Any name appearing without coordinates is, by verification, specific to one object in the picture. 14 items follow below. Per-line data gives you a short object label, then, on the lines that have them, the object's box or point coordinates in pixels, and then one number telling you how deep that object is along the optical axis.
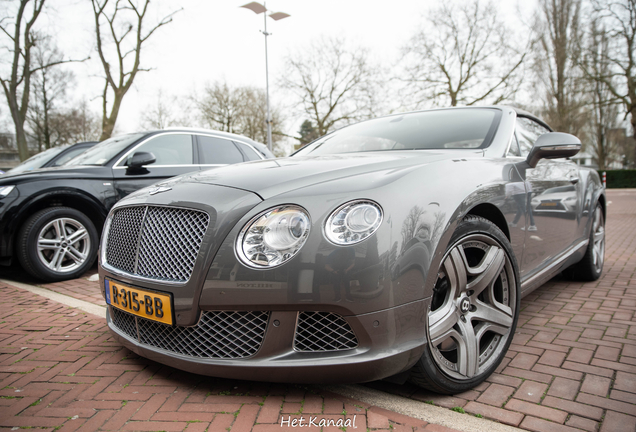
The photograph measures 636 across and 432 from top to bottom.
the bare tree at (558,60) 25.69
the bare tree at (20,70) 16.55
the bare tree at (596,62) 22.05
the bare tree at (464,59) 24.73
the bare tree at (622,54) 21.17
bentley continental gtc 1.59
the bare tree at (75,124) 33.53
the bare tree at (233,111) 30.27
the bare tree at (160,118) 31.47
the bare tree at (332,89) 28.52
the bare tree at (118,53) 17.59
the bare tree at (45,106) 29.55
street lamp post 14.44
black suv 4.11
